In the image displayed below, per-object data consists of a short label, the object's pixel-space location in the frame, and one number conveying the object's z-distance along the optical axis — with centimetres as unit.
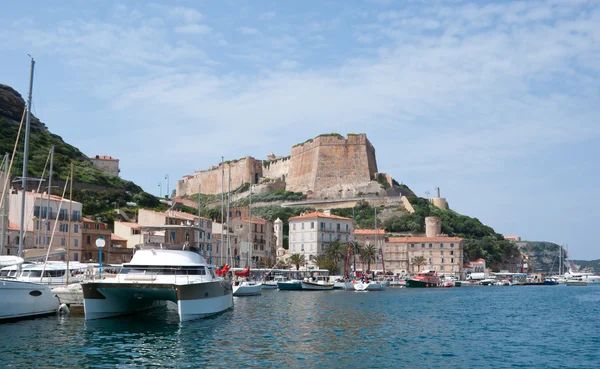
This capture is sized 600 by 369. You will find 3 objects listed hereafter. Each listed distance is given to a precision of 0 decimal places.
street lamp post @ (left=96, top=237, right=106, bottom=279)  3012
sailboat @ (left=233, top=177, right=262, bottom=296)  4812
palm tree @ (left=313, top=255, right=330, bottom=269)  7975
